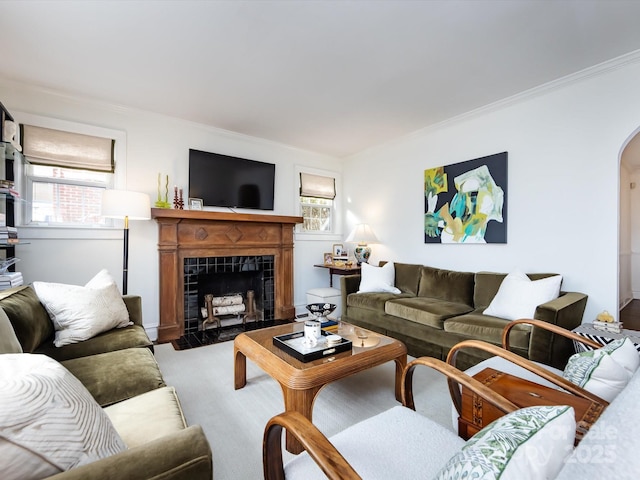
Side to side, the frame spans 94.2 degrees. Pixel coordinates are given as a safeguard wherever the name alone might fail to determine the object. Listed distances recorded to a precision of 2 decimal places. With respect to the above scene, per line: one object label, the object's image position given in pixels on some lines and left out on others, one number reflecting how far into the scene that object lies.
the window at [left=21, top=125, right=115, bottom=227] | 2.88
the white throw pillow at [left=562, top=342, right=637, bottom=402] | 1.16
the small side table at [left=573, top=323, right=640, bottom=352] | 1.94
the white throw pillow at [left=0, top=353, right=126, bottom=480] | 0.60
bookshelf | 2.29
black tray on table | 1.79
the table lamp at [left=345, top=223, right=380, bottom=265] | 4.41
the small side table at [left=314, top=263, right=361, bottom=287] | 4.34
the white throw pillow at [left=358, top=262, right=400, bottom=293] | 3.61
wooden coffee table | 1.57
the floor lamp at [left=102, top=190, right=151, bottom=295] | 2.75
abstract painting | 3.17
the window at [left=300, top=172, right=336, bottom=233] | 4.77
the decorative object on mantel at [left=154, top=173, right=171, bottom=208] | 3.38
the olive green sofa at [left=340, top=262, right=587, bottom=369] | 2.09
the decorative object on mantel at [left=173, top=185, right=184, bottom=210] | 3.53
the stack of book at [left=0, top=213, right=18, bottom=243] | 2.29
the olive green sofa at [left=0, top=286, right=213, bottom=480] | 0.70
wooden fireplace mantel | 3.38
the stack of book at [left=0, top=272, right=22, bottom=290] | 2.18
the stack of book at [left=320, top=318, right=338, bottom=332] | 2.41
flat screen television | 3.74
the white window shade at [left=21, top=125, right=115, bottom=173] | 2.85
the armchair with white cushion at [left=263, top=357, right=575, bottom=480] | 0.57
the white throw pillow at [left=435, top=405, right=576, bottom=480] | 0.55
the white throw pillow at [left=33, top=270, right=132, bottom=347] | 1.90
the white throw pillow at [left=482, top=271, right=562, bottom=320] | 2.39
